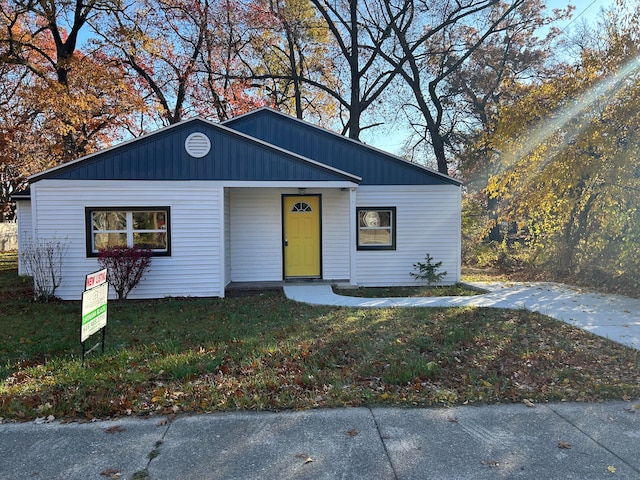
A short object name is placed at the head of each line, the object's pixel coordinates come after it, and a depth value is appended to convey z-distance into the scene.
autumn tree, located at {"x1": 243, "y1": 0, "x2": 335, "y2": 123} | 21.30
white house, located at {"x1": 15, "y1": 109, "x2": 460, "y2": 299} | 9.45
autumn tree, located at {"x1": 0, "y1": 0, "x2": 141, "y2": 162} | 16.14
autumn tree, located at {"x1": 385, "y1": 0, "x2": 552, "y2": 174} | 20.22
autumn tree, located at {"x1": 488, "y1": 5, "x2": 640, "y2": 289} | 8.82
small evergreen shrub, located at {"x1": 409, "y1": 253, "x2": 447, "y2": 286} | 11.40
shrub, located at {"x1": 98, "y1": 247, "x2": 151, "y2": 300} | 9.16
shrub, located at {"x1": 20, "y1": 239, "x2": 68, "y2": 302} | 9.23
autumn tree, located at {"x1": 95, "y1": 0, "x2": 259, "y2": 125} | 20.22
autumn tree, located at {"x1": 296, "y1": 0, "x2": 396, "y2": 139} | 20.50
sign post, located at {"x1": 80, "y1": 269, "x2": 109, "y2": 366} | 4.68
